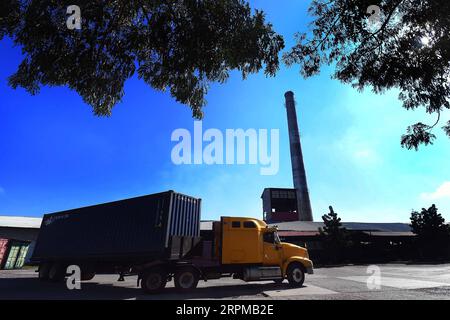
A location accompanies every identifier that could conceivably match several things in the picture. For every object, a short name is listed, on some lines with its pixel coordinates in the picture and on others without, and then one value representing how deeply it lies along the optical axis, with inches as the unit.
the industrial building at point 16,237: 1089.3
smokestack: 1900.8
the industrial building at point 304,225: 1376.7
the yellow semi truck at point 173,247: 478.3
